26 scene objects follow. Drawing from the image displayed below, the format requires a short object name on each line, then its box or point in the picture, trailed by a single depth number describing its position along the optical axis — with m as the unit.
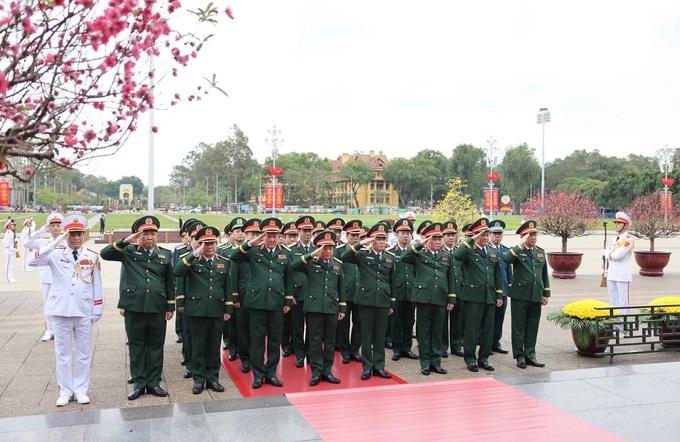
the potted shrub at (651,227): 16.19
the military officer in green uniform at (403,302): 7.34
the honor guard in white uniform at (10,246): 14.74
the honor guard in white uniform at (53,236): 6.88
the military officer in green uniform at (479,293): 6.78
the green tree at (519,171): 73.81
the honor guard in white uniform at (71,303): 5.37
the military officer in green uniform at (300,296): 7.11
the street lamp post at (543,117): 35.31
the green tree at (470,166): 79.31
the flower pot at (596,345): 7.05
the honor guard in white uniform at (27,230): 14.34
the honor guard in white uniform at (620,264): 8.57
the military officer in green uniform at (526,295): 6.82
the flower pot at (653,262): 16.12
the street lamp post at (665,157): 25.20
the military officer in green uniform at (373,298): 6.38
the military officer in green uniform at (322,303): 6.15
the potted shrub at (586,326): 7.04
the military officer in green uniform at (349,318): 6.90
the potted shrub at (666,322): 7.49
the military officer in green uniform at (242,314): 6.75
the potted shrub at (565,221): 15.66
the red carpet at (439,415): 4.61
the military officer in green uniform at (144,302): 5.57
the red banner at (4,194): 26.02
